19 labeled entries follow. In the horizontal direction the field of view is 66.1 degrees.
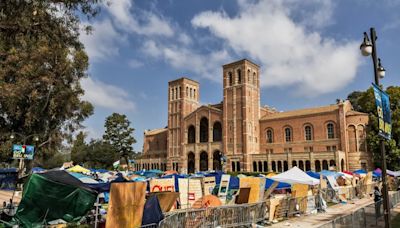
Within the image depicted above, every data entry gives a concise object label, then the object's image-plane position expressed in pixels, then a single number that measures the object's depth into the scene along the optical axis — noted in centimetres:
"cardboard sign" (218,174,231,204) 1606
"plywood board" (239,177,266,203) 1318
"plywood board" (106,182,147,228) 842
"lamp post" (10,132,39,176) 2450
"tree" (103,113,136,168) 7431
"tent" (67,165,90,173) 2606
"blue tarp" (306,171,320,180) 2097
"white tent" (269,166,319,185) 1712
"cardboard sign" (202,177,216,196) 1644
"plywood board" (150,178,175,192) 1408
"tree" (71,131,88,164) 7421
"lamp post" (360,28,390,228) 785
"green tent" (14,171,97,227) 820
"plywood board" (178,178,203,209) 1424
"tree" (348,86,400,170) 3769
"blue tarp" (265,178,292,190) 1791
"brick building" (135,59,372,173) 4531
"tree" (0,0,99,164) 1008
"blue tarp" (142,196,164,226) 925
